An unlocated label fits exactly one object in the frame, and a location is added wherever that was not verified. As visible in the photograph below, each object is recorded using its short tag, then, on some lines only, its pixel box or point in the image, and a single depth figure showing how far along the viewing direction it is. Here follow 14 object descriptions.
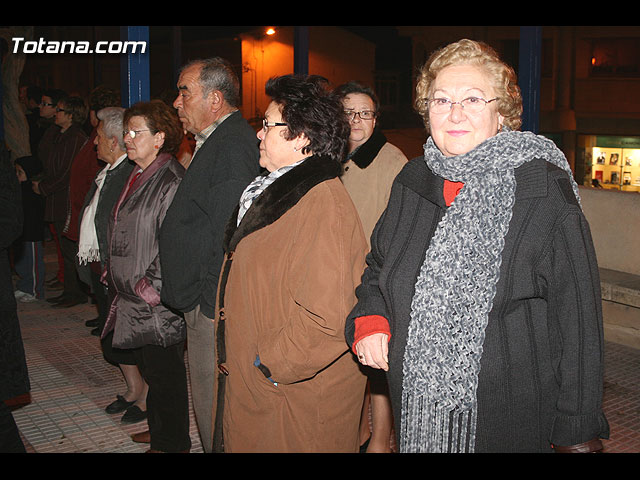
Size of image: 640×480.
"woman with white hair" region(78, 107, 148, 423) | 4.72
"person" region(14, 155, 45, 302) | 7.75
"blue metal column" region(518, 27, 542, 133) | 5.50
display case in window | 18.88
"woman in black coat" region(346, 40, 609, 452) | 2.05
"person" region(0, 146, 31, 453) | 3.10
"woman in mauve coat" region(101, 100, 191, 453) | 3.96
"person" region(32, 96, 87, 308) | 7.31
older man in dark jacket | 3.46
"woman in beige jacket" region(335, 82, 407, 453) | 4.38
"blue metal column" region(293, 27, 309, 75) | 8.30
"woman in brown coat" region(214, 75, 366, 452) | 2.62
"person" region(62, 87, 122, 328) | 6.51
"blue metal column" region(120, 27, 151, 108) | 6.08
